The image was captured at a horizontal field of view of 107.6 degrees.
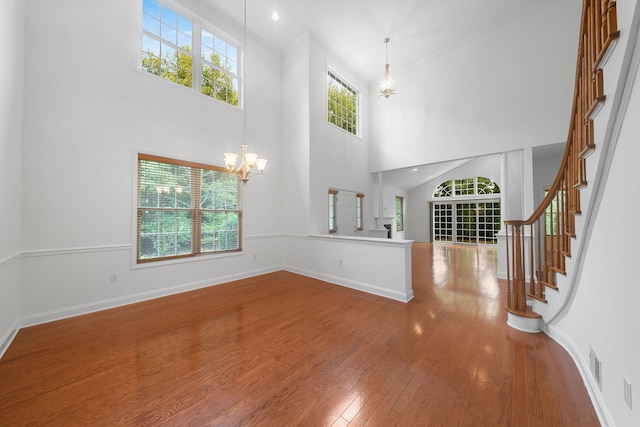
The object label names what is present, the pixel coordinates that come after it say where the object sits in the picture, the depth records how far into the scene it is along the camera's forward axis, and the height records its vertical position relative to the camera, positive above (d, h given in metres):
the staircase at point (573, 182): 1.39 +0.28
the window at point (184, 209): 3.52 +0.11
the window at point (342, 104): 5.81 +2.94
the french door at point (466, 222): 9.09 -0.24
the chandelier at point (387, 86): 4.32 +2.42
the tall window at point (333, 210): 5.65 +0.14
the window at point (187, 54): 3.69 +2.83
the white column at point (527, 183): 4.36 +0.61
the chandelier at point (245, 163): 3.30 +0.77
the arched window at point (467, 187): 9.04 +1.16
